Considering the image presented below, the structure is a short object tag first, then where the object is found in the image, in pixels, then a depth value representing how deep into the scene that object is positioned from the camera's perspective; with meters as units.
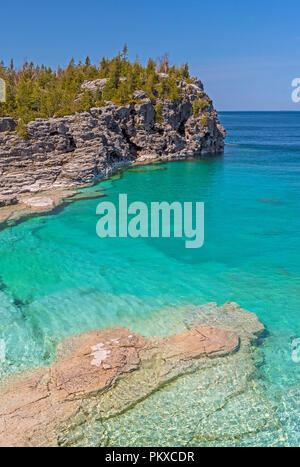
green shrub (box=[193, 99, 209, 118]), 59.00
